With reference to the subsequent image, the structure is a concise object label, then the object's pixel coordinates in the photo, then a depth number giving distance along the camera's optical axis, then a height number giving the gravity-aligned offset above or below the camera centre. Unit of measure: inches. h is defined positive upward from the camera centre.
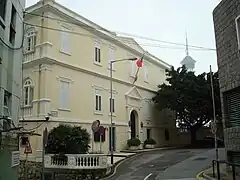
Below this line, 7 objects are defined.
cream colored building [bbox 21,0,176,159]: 876.0 +182.5
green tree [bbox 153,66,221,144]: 1289.1 +143.7
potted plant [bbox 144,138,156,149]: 1248.7 -45.2
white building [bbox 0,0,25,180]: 402.9 +77.8
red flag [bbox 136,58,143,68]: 1229.5 +273.6
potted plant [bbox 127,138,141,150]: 1146.7 -40.3
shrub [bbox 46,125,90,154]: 775.1 -17.7
